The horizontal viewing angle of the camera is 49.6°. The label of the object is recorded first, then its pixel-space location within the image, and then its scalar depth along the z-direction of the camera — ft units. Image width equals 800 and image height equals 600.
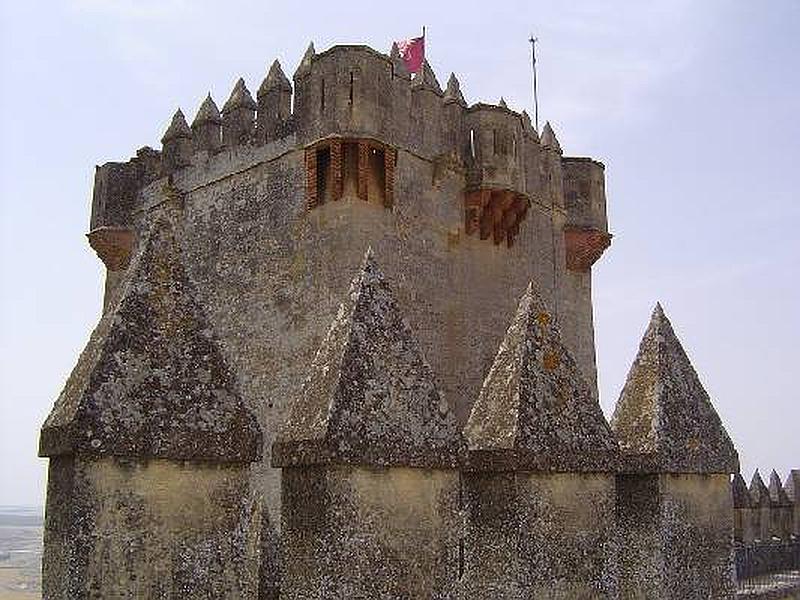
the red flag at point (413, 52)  58.59
